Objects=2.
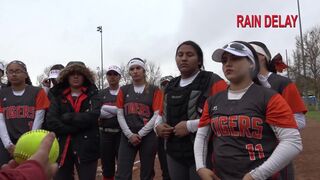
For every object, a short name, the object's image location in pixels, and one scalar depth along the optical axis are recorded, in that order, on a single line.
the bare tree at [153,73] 66.21
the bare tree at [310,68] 52.75
